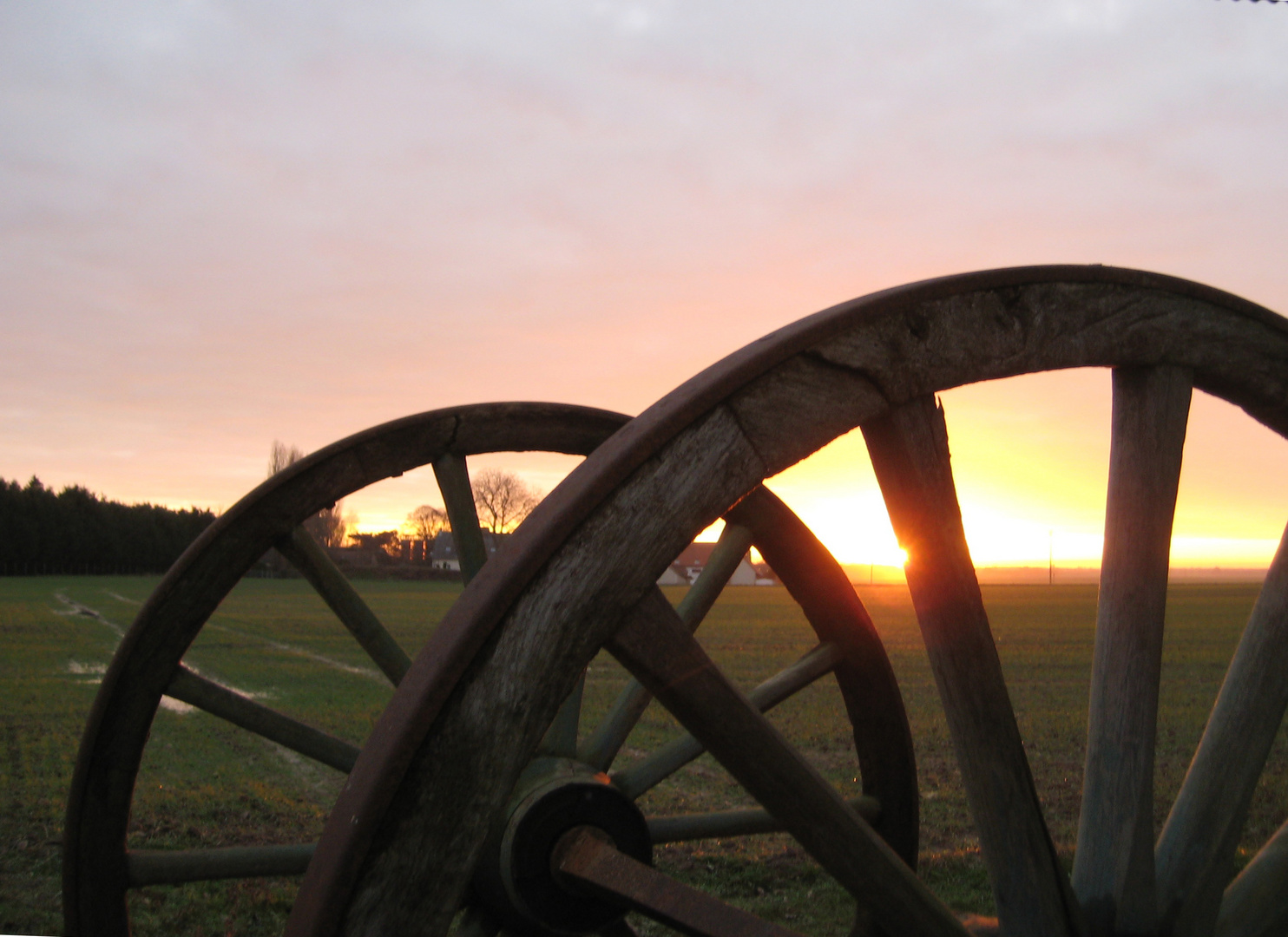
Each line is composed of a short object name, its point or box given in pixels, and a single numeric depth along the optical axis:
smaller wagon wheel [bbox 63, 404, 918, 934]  2.31
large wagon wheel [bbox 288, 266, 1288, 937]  0.99
